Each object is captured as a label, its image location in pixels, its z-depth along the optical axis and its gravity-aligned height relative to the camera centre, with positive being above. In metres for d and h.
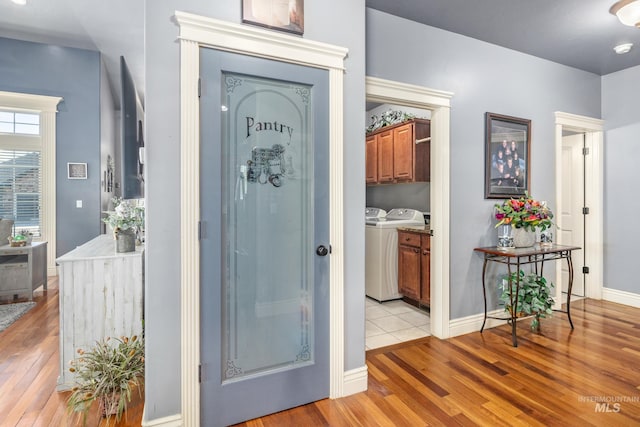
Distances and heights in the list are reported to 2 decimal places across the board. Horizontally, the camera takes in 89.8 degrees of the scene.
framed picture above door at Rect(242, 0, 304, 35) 1.79 +1.13
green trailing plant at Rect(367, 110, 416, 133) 4.21 +1.31
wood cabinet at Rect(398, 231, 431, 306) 3.55 -0.63
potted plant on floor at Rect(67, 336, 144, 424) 1.71 -0.91
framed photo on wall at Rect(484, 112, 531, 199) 3.17 +0.56
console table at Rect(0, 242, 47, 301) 3.60 -0.66
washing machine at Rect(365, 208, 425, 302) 4.00 -0.56
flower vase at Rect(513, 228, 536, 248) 3.05 -0.25
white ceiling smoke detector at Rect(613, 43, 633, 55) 3.13 +1.61
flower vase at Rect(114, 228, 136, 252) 2.20 -0.19
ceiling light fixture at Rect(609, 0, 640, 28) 2.28 +1.45
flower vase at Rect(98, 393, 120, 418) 1.79 -1.09
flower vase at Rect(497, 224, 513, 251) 3.07 -0.25
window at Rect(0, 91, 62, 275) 4.62 +0.64
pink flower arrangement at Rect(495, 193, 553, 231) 2.99 -0.03
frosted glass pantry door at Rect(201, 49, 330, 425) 1.75 -0.13
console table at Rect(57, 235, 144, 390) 2.01 -0.56
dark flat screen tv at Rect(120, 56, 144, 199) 2.05 +0.47
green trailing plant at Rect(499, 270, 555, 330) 2.95 -0.80
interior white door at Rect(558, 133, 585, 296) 4.17 +0.15
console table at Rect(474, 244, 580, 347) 2.79 -0.41
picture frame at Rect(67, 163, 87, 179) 4.79 +0.62
